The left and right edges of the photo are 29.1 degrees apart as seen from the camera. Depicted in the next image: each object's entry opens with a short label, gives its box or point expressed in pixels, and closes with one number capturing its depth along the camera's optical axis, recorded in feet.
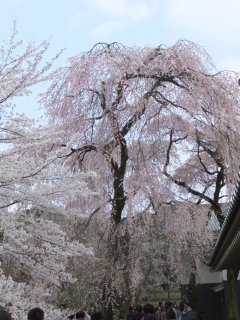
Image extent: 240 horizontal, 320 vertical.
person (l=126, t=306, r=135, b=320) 30.27
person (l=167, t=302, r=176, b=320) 22.67
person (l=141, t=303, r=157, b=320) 18.35
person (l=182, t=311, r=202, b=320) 13.93
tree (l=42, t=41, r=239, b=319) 33.27
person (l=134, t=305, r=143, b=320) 25.20
